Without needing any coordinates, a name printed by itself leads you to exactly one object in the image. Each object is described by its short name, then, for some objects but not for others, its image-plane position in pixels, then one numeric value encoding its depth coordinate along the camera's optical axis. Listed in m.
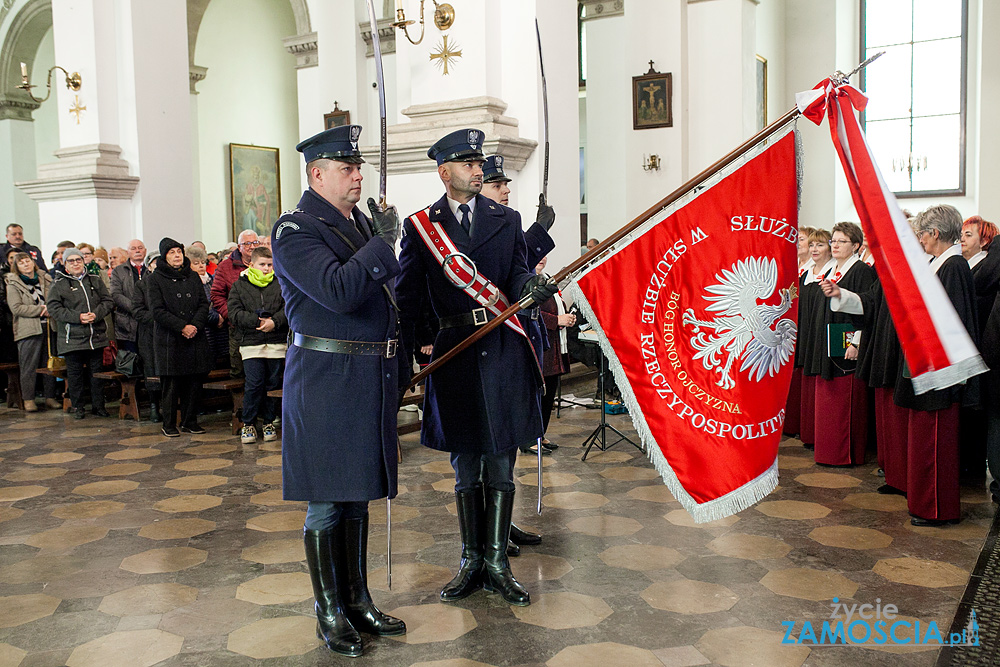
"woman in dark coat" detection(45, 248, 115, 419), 7.46
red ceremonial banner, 3.15
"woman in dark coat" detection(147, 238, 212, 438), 6.68
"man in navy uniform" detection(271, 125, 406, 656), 2.86
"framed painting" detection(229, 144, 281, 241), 15.38
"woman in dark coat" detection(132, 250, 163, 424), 6.81
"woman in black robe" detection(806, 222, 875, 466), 5.37
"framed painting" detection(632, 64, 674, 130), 10.01
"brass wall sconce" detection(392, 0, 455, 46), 6.69
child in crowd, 6.46
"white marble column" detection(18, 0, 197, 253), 8.71
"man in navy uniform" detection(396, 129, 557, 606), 3.38
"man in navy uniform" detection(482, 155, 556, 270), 4.15
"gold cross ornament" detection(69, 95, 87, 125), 8.83
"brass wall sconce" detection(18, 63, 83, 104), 8.76
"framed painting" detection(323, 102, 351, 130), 11.88
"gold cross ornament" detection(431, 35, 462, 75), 6.71
